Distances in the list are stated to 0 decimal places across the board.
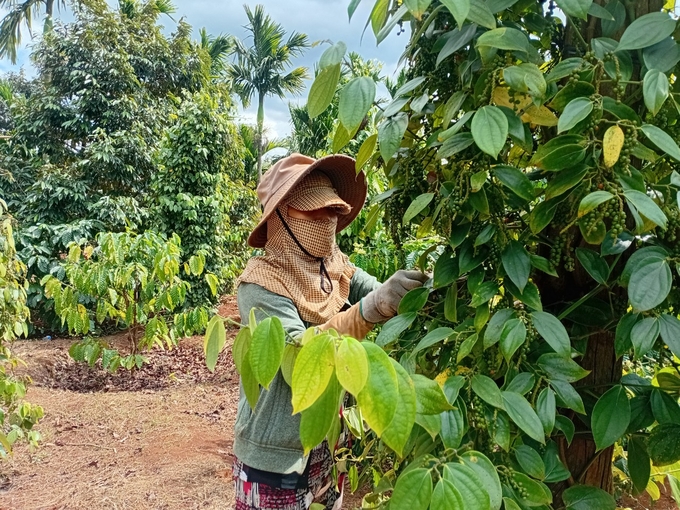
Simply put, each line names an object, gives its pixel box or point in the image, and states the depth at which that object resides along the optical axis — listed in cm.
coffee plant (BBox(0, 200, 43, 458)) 213
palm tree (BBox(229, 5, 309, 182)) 1236
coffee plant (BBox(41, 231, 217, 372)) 356
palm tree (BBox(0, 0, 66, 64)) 978
